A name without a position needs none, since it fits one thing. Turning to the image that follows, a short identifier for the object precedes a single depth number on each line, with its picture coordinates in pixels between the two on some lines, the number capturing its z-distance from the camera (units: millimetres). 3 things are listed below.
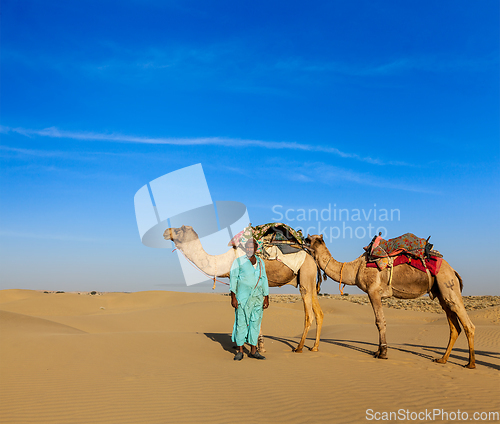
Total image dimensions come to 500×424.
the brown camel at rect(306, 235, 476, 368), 9102
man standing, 8859
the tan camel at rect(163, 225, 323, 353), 9211
